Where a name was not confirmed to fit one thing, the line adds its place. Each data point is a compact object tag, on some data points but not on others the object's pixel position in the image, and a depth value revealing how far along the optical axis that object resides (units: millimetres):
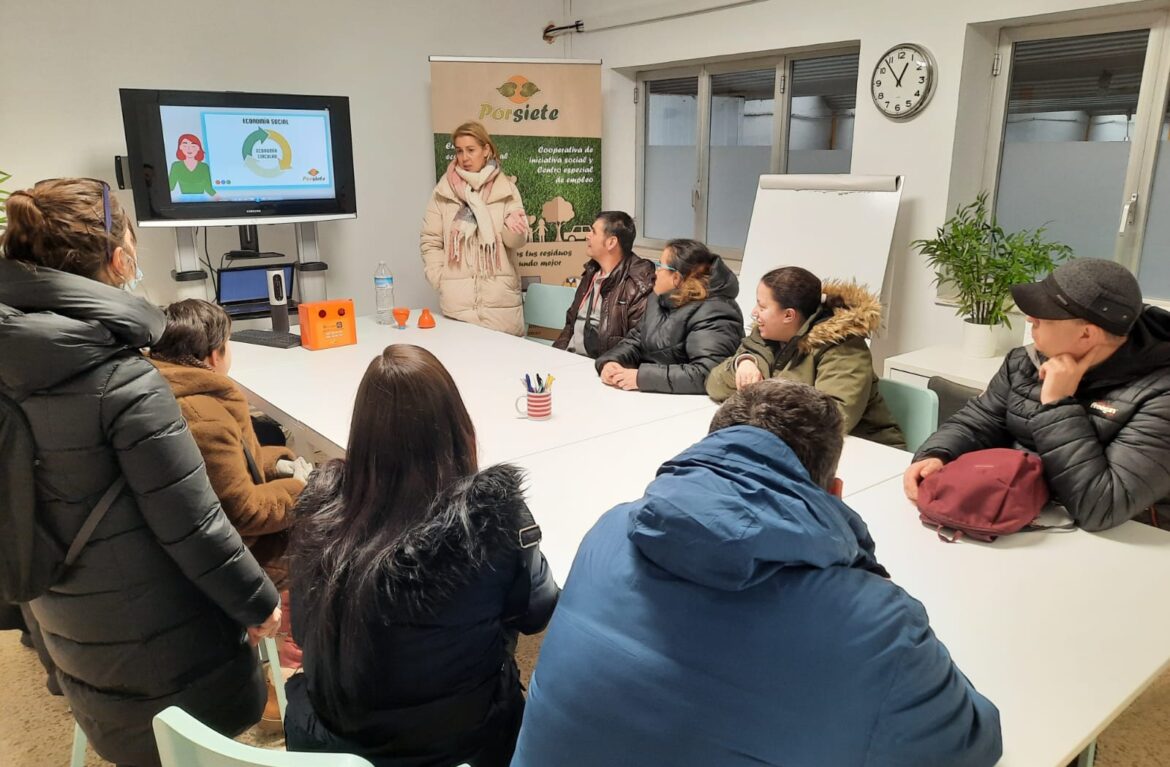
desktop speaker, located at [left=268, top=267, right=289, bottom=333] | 3623
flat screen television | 3908
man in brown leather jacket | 3498
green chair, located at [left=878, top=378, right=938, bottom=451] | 2385
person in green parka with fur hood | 2289
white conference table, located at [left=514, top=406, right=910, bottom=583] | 1759
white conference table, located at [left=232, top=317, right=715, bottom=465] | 2365
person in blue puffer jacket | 914
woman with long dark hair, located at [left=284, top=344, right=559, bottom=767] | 1178
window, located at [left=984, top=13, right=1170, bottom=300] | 3455
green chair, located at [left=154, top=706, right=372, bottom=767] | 947
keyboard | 3494
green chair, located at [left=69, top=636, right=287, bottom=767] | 1788
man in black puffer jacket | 1656
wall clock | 3756
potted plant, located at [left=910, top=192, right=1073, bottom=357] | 3281
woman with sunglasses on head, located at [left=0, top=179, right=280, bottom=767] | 1300
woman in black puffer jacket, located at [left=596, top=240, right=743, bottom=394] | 2797
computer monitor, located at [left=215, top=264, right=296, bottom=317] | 3979
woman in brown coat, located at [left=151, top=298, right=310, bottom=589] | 1751
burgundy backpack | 1650
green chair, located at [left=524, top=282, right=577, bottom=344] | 4191
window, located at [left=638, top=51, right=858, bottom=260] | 4680
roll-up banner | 5125
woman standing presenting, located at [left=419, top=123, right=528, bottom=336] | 4500
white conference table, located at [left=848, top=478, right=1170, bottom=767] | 1173
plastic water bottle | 3987
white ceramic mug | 2465
